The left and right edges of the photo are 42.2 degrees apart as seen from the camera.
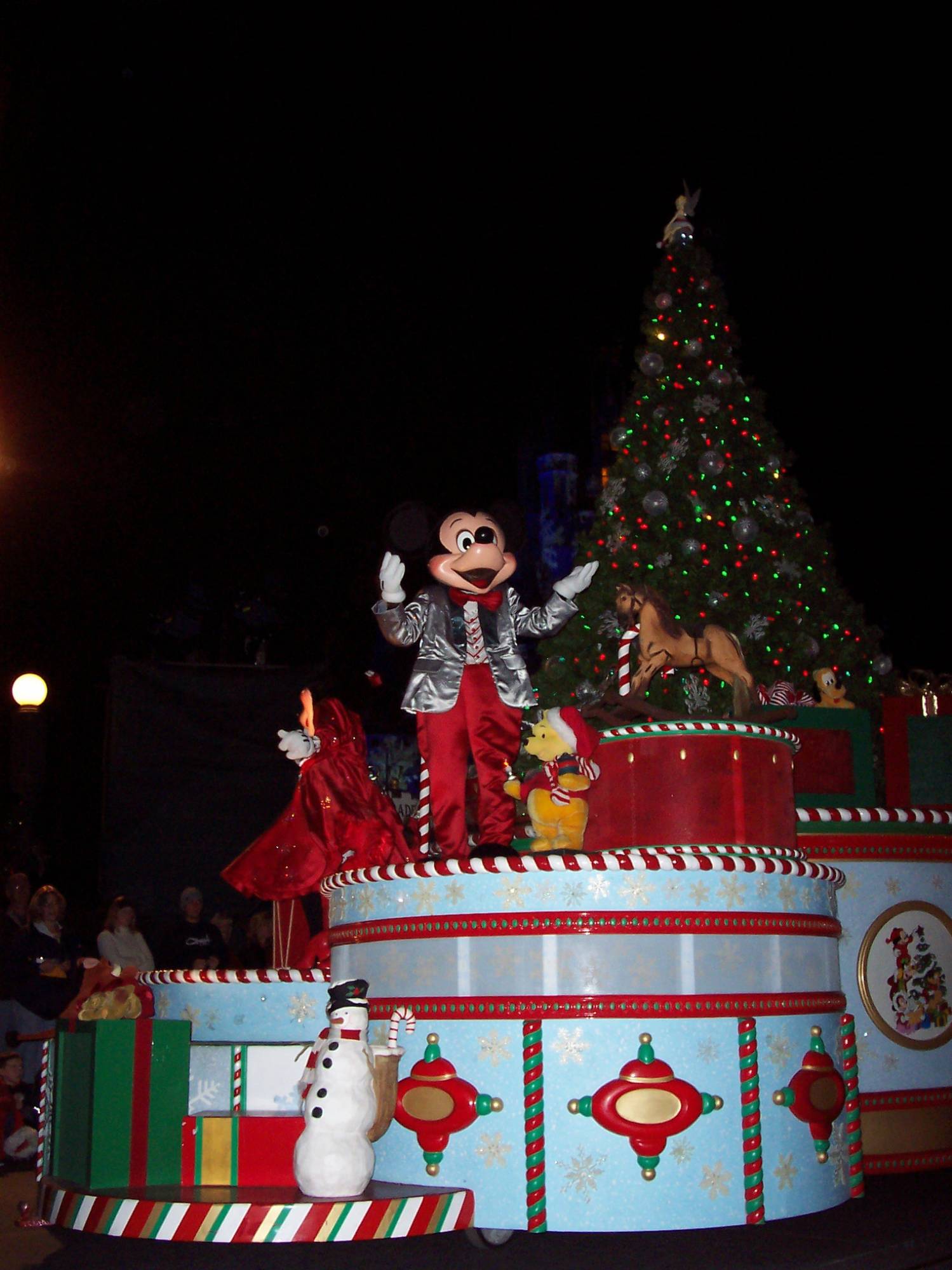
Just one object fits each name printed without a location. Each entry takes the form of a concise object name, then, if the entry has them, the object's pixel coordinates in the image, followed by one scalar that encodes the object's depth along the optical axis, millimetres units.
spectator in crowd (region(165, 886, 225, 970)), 7543
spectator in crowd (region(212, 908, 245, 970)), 8305
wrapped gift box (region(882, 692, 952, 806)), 7023
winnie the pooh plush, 5359
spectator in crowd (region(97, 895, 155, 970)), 7539
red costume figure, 6203
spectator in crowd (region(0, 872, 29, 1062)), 7418
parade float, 4398
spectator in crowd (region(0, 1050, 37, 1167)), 6637
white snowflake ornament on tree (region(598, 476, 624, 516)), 9617
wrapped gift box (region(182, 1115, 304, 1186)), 4672
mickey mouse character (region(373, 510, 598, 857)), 5605
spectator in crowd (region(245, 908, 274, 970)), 7836
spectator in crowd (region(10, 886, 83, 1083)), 7328
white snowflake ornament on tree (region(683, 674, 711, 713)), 8969
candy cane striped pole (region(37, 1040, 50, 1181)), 5141
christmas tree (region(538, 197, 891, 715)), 9273
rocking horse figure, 6449
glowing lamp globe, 8875
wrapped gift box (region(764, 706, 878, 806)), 6703
